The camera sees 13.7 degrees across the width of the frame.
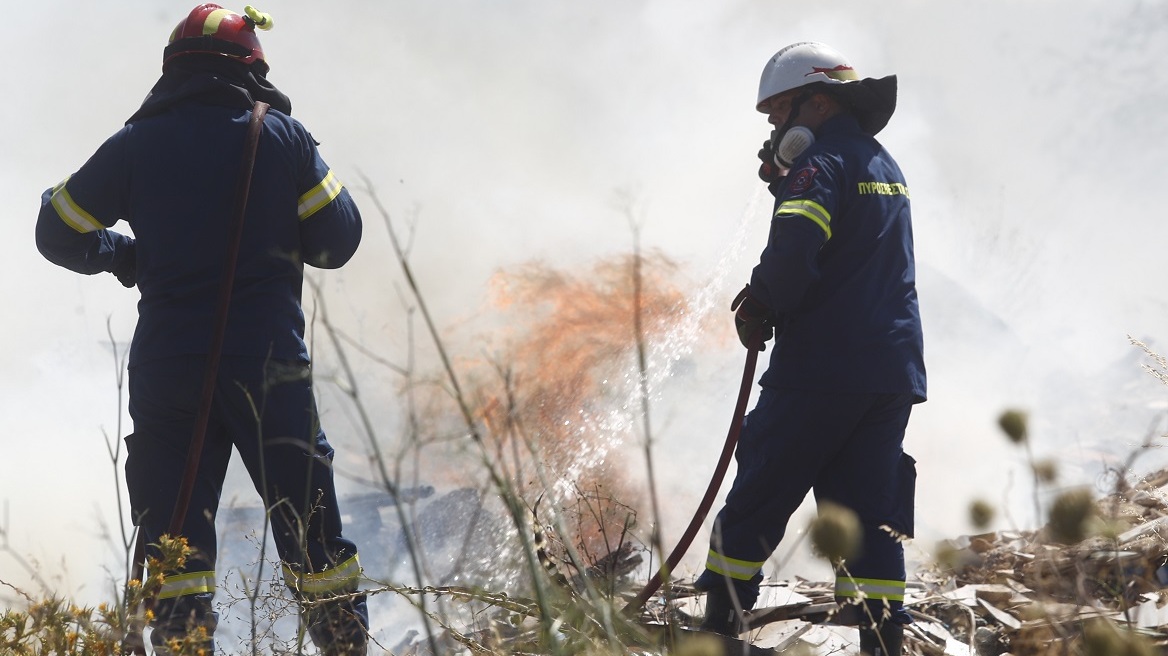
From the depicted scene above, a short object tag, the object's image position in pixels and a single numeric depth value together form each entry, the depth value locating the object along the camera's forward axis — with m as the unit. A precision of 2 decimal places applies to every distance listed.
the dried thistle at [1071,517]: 11.69
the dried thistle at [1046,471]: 12.34
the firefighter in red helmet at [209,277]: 13.54
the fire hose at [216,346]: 13.41
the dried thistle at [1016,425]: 11.87
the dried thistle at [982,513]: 12.53
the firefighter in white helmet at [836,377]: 13.66
